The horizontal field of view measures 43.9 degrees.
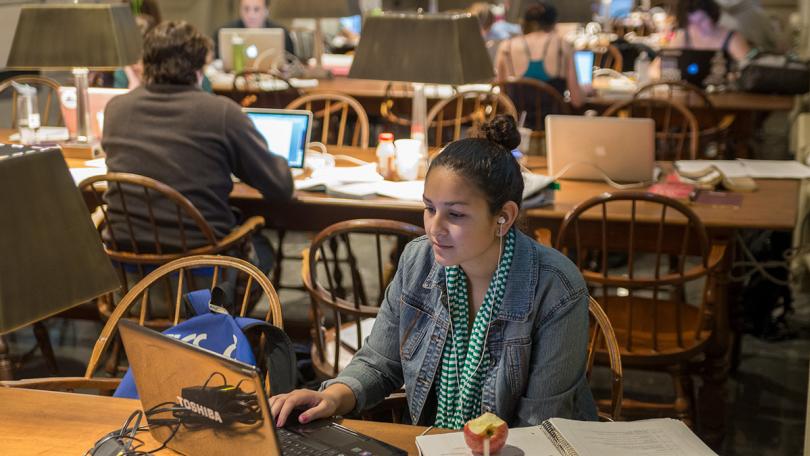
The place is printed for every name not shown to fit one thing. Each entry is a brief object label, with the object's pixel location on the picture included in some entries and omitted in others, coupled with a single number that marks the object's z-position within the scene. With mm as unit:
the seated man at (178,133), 3100
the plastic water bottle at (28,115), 3986
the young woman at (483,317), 1761
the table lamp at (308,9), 5359
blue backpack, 1834
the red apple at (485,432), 1491
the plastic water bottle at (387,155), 3553
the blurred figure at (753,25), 7359
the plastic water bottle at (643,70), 5547
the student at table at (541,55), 5172
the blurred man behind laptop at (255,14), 6520
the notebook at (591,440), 1534
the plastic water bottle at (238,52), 6082
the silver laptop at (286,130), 3656
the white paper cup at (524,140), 3615
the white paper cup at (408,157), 3510
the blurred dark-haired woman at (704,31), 5871
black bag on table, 5254
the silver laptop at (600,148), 3361
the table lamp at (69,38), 3422
